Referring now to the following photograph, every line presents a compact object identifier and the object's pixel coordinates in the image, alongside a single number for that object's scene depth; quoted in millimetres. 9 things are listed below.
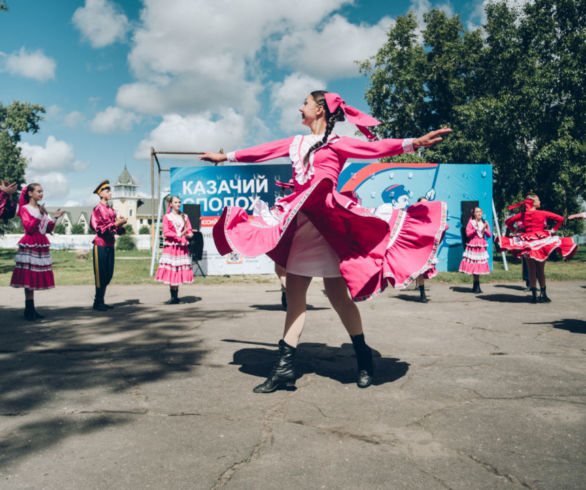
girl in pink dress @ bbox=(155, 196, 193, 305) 8883
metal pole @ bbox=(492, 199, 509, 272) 15134
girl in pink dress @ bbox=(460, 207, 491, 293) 10344
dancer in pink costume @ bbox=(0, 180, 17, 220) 5777
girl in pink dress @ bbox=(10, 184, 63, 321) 7168
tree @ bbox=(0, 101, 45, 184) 38562
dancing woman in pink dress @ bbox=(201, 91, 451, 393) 3438
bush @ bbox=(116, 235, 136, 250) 50719
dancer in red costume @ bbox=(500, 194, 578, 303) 8477
